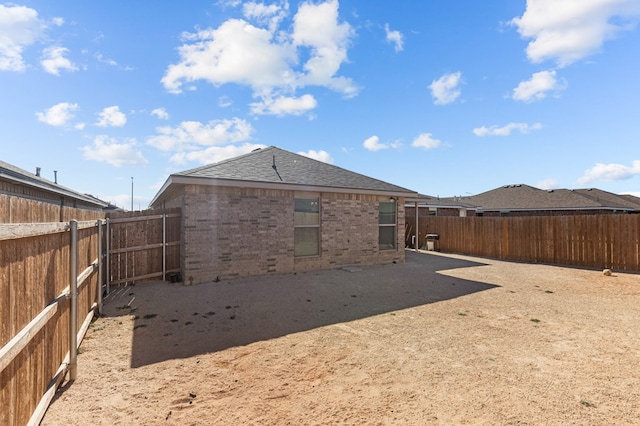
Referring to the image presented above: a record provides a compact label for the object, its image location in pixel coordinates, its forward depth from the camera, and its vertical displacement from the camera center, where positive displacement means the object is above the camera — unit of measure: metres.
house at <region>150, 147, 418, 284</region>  8.82 +0.06
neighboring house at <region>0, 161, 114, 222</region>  8.60 +1.09
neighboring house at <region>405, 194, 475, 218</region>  23.89 +0.75
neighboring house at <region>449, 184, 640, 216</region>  23.99 +1.17
